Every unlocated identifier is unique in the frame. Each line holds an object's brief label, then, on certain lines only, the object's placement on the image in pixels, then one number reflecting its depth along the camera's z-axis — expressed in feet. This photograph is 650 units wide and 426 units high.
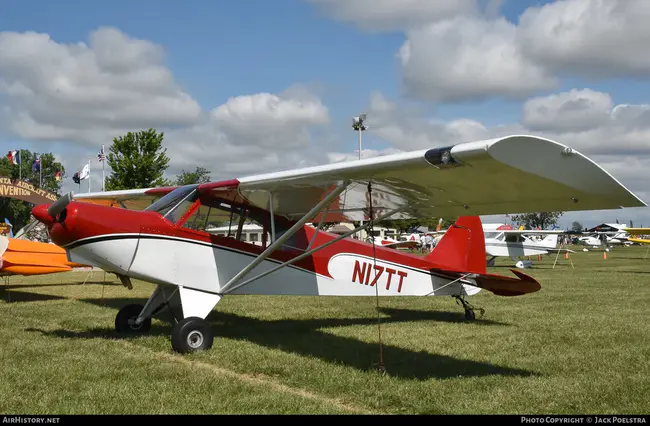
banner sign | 90.43
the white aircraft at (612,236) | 237.08
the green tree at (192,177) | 310.51
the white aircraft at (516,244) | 97.81
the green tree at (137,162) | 138.72
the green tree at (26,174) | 231.30
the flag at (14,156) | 137.04
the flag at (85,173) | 137.01
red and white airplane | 16.70
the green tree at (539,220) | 420.36
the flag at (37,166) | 153.38
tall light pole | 111.75
